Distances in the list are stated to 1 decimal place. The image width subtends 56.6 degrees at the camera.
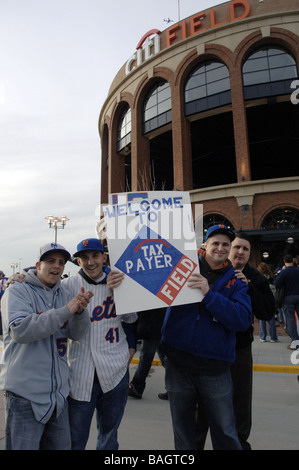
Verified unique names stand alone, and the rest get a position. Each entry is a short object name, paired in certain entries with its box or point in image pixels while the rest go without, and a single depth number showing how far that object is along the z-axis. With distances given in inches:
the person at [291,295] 275.6
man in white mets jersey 89.4
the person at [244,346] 110.0
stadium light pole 789.9
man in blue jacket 87.8
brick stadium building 629.6
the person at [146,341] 169.3
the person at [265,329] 314.5
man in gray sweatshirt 76.1
